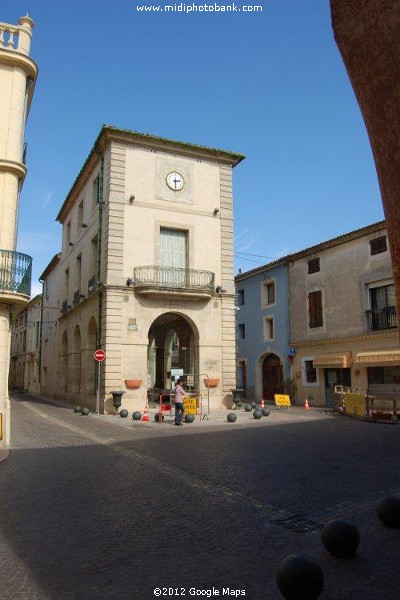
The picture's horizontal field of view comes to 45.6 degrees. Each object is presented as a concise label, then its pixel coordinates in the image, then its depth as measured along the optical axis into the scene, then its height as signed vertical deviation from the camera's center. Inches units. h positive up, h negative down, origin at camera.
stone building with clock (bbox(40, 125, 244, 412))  802.8 +209.0
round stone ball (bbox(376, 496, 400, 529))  197.6 -56.6
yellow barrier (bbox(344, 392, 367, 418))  676.7 -41.8
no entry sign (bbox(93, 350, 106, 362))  732.7 +33.8
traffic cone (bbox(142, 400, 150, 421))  662.5 -55.4
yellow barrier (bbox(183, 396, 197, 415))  666.2 -39.9
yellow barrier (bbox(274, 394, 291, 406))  863.1 -43.4
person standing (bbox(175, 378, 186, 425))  603.4 -35.8
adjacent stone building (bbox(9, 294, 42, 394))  1689.2 +110.2
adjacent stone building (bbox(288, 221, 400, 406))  847.7 +113.8
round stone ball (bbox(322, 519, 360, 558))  165.5 -56.5
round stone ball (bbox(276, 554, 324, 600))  129.8 -55.6
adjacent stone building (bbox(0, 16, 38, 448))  463.8 +219.2
